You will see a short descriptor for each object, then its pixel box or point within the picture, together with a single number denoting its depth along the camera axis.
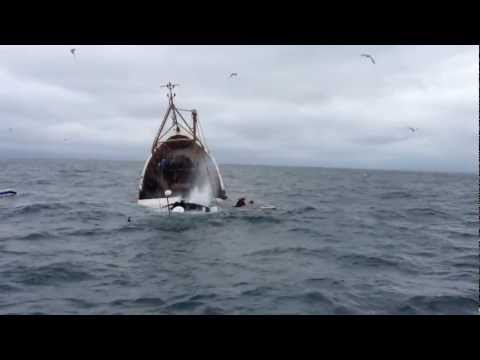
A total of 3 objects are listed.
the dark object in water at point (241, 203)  25.29
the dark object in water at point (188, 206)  23.67
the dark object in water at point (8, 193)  28.35
